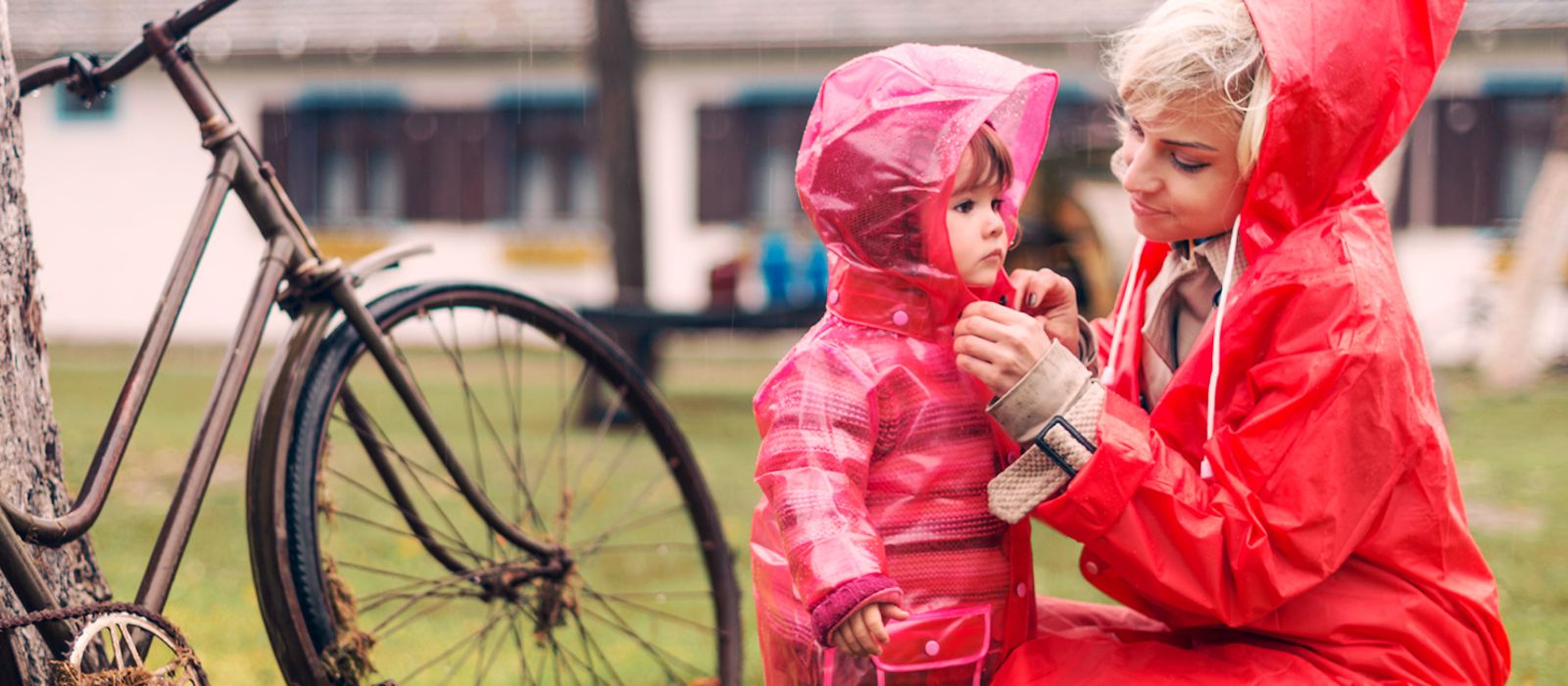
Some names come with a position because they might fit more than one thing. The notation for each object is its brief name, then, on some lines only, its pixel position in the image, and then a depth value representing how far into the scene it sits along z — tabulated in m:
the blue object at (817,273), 11.19
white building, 15.73
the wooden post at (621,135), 9.84
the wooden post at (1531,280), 11.45
